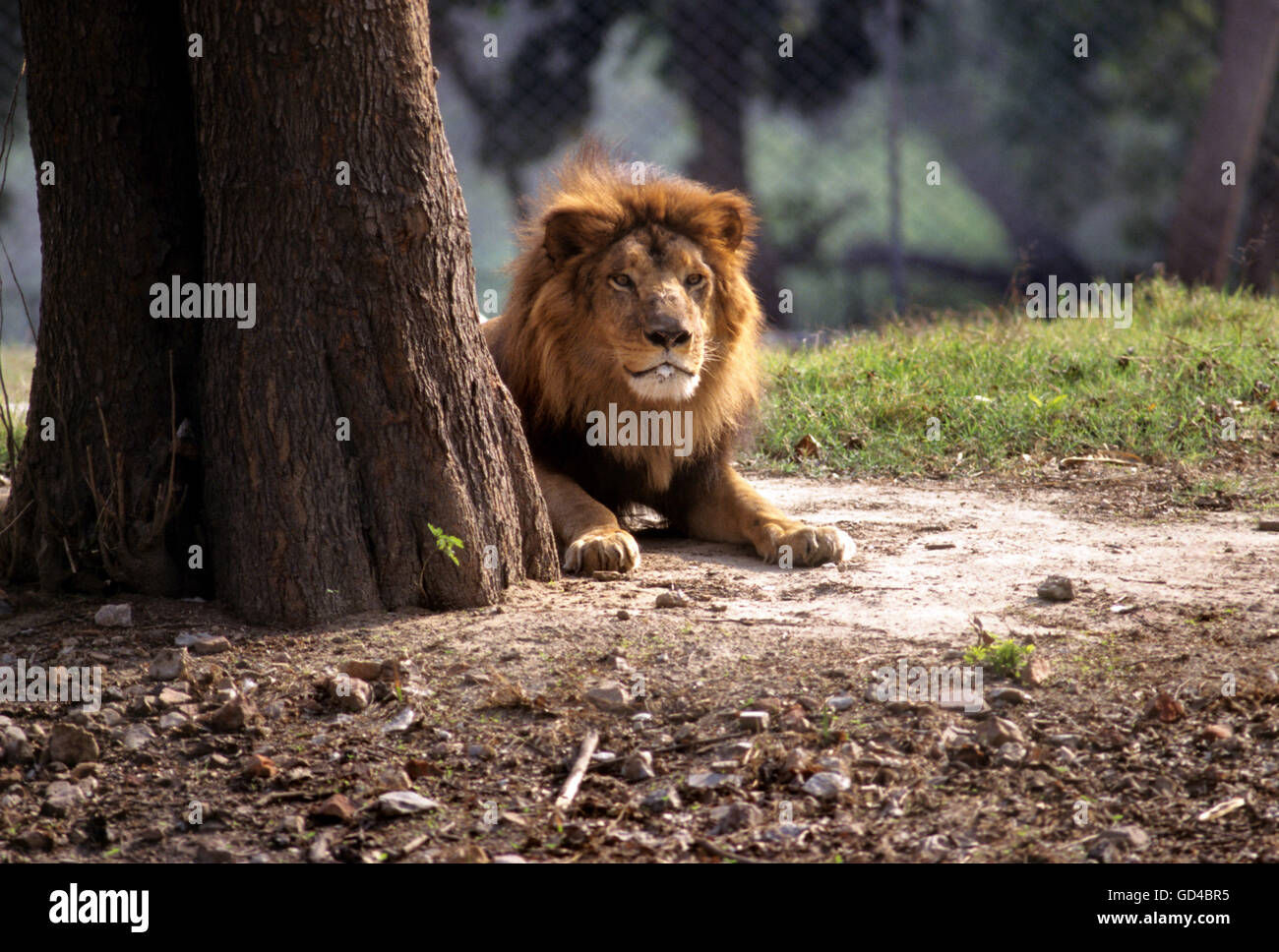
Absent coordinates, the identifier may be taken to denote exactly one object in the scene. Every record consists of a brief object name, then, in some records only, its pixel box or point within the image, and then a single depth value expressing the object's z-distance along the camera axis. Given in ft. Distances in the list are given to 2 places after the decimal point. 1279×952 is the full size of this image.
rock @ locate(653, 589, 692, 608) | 28.66
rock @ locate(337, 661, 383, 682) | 24.45
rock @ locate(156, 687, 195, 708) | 23.68
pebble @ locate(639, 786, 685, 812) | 20.68
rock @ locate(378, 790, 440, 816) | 20.48
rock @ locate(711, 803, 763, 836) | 20.02
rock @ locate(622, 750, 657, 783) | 21.52
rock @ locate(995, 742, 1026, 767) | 21.34
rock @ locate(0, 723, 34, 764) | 22.25
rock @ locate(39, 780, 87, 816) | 20.97
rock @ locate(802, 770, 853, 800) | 20.71
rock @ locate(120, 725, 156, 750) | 22.72
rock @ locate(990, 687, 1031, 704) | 23.16
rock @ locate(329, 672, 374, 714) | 23.67
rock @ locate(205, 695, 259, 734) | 23.07
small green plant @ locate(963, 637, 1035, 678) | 23.90
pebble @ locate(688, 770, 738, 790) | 21.06
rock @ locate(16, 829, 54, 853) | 20.06
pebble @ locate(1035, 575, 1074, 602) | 28.58
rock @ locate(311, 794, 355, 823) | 20.48
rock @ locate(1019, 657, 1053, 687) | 23.80
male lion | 34.32
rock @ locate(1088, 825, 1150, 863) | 18.75
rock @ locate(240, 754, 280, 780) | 21.66
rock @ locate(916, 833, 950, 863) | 18.94
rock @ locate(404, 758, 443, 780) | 21.72
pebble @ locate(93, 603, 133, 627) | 26.73
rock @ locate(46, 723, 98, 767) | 22.22
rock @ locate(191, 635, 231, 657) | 25.53
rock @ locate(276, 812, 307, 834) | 20.29
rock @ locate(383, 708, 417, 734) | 23.06
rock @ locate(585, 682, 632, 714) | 23.48
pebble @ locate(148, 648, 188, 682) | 24.61
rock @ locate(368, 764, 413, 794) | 21.24
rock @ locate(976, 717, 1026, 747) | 21.80
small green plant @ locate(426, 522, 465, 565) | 27.22
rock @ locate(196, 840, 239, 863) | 19.58
